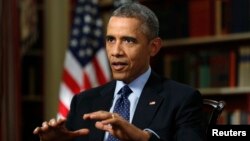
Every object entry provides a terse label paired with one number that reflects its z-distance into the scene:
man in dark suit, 3.61
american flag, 7.46
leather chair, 4.07
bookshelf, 7.66
